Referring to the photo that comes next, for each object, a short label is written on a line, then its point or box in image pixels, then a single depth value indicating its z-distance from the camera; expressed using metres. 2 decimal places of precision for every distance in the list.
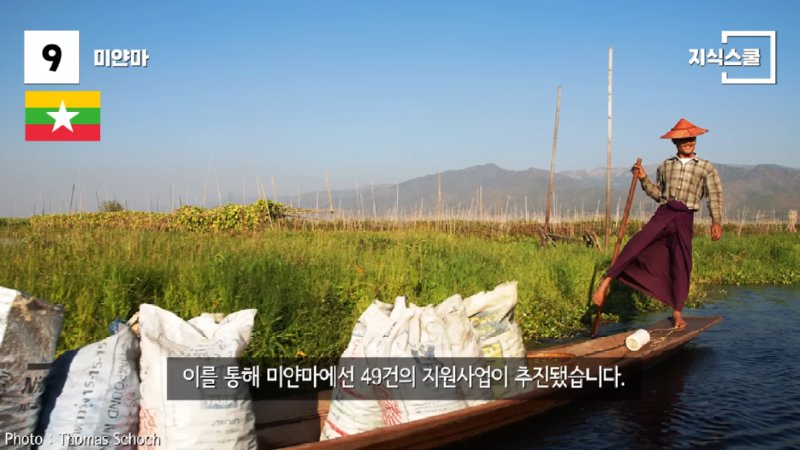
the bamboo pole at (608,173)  13.18
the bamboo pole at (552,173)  15.66
